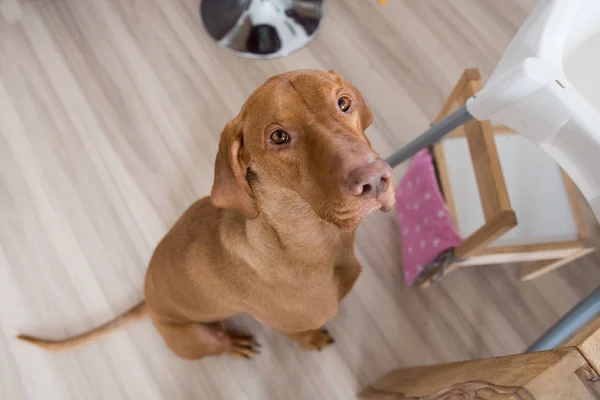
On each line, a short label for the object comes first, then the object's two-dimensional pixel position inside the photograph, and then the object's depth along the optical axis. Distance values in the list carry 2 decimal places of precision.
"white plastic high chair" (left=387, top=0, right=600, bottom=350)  0.99
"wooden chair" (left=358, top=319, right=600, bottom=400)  0.75
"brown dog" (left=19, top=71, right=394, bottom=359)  0.97
